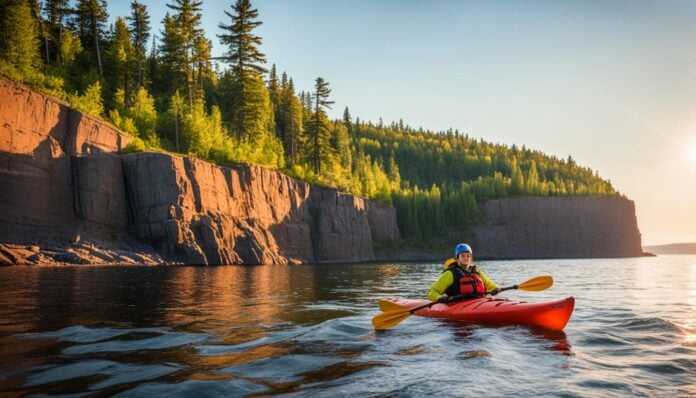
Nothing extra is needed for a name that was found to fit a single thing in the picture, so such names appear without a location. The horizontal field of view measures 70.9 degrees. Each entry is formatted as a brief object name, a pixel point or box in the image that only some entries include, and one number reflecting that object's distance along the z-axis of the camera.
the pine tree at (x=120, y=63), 60.56
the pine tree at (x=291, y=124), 77.93
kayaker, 12.77
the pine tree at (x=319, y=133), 69.75
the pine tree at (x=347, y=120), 131.46
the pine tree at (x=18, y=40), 39.66
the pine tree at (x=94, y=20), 59.23
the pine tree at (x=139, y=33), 61.88
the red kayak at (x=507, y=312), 10.76
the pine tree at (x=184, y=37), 60.88
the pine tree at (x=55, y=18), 61.47
